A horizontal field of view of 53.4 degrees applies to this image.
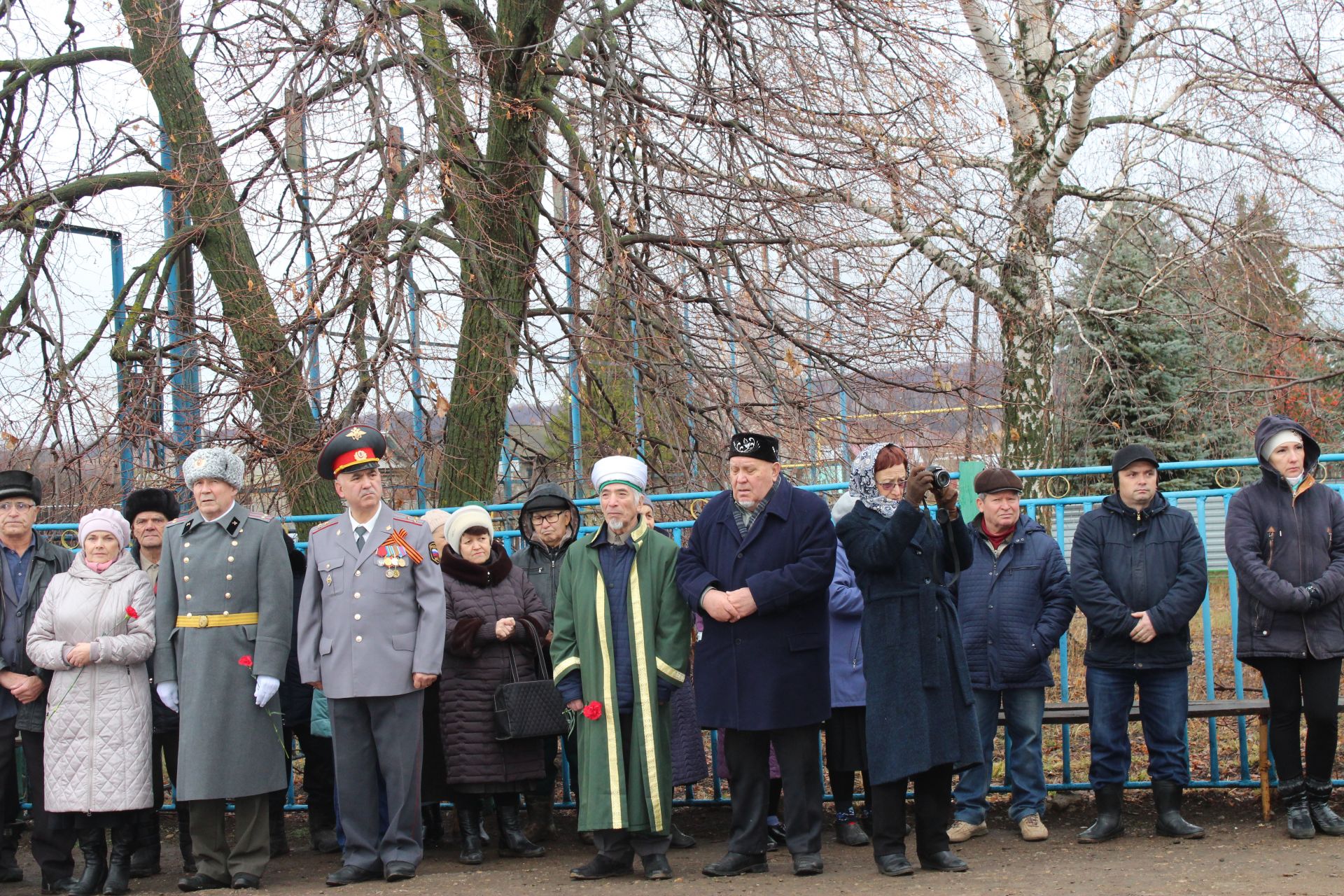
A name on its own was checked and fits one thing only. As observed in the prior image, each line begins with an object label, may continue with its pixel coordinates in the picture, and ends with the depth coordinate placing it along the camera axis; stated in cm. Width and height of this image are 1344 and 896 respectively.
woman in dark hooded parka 561
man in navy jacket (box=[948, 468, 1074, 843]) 587
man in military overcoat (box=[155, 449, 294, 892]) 559
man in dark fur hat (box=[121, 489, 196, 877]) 604
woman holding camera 511
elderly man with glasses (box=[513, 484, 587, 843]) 633
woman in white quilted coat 561
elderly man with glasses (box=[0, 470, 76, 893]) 578
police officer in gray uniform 558
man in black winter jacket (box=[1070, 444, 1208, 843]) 570
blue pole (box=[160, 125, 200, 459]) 840
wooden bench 586
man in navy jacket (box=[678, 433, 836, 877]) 522
